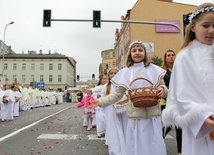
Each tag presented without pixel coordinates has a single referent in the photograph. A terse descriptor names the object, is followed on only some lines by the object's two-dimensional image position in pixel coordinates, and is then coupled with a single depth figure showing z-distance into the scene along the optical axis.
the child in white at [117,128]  5.26
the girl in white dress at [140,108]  3.62
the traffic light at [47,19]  16.38
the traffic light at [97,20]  16.28
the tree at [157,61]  34.70
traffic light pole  15.57
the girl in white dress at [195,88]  1.87
